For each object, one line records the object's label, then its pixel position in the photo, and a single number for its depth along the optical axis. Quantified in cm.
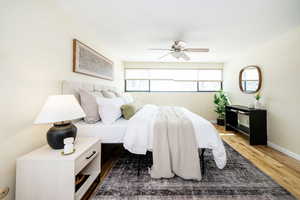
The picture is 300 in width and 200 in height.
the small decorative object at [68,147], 117
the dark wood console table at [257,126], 270
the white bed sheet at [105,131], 176
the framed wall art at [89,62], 202
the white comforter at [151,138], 160
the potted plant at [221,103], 417
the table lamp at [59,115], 120
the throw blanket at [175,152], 155
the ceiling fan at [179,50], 260
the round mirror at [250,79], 299
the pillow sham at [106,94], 258
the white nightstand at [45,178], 108
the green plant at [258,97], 284
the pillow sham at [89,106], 188
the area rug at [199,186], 136
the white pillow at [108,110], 188
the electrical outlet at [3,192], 87
